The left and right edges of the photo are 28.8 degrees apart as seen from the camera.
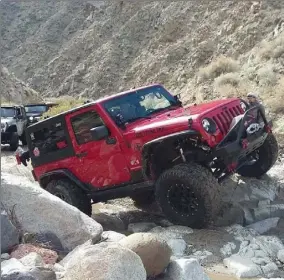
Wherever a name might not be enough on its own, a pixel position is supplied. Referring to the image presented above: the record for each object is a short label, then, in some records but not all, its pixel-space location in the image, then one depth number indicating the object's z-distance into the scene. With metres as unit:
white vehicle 16.25
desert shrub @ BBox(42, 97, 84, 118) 18.47
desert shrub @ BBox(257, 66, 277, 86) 18.52
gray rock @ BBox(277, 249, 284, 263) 6.06
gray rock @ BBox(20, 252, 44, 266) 4.57
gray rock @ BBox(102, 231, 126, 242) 5.85
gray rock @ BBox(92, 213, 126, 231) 8.05
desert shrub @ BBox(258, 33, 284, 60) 21.97
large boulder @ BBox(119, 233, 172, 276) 4.88
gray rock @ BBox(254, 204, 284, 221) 7.65
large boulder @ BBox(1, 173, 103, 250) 5.82
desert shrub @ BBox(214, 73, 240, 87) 22.12
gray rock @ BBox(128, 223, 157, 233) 7.60
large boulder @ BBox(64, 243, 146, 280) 4.16
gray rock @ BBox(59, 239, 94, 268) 5.14
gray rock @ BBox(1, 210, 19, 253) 5.21
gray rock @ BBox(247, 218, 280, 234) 7.16
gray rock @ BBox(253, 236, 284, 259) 6.24
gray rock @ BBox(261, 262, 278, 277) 5.70
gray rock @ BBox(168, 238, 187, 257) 6.40
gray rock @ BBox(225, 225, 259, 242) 6.76
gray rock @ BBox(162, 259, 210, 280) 4.83
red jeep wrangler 6.78
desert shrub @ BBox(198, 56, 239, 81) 25.47
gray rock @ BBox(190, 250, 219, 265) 6.15
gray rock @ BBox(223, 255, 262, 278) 5.70
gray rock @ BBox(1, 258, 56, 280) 4.09
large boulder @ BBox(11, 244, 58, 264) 5.00
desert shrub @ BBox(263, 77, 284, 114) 14.27
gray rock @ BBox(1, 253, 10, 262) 4.88
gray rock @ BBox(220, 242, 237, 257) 6.35
